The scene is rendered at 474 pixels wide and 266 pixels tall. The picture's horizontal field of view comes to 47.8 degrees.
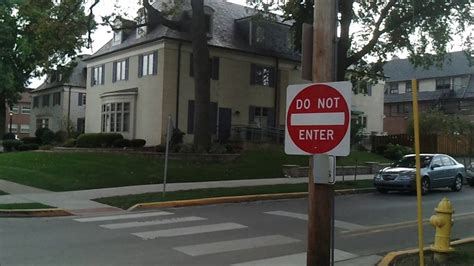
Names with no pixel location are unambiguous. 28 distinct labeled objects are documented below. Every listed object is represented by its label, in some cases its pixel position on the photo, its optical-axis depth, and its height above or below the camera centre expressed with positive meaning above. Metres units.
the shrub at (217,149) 27.41 -0.06
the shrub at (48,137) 43.36 +0.47
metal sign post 15.23 +0.44
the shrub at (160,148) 27.89 -0.10
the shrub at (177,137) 29.28 +0.54
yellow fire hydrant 7.60 -1.06
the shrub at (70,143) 34.69 +0.03
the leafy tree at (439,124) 39.00 +2.30
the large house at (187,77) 33.09 +4.71
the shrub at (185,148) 26.75 -0.06
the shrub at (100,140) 32.06 +0.27
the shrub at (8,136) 51.23 +0.55
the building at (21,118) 88.75 +3.97
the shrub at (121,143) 31.19 +0.11
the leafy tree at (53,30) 24.41 +5.40
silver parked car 19.22 -0.77
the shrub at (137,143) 31.59 +0.15
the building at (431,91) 59.00 +7.31
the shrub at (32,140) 43.50 +0.18
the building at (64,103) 51.16 +3.99
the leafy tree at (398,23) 25.25 +6.48
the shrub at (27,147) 39.16 -0.34
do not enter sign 5.88 +0.36
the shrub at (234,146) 29.56 +0.11
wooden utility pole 6.52 -0.43
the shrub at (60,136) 44.02 +0.58
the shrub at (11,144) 40.13 -0.18
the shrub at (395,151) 35.16 +0.11
